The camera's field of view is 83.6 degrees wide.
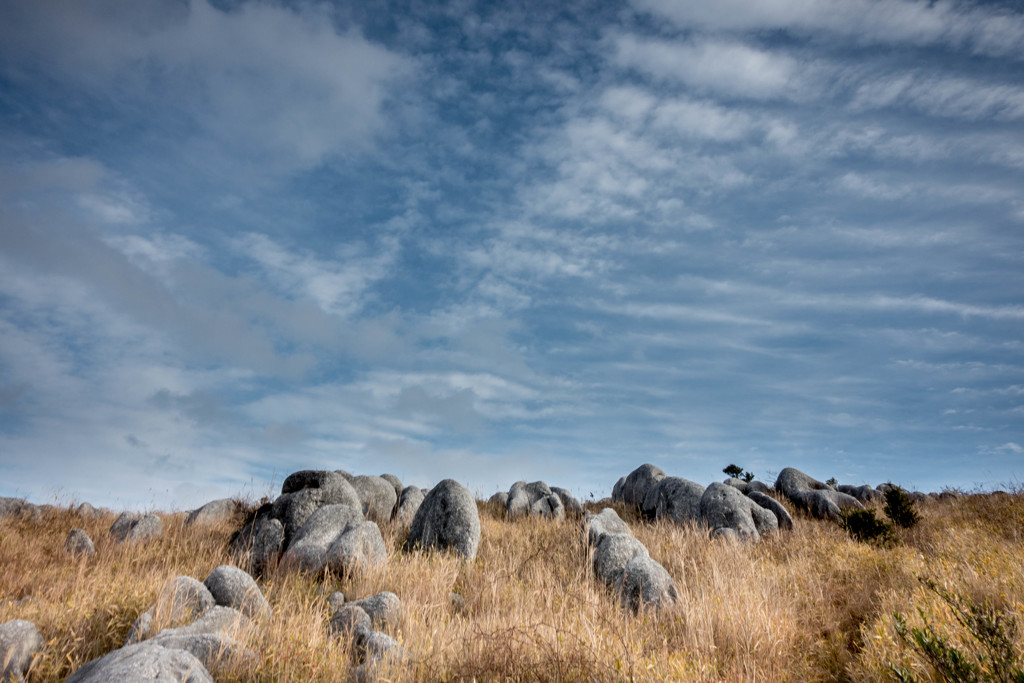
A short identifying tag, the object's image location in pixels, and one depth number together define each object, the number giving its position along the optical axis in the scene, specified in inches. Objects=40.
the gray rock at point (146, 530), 495.2
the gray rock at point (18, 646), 202.8
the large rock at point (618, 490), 879.6
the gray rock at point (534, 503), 686.5
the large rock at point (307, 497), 478.3
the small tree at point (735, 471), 1162.3
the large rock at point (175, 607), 231.0
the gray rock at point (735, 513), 574.9
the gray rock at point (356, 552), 374.0
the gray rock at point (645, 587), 327.0
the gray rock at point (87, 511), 608.2
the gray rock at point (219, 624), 223.6
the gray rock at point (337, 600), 302.8
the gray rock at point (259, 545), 427.5
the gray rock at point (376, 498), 578.9
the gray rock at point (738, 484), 774.5
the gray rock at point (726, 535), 528.4
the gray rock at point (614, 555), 376.5
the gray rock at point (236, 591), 276.7
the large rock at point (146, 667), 155.1
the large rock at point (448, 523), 458.6
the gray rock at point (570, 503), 711.2
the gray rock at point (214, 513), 567.8
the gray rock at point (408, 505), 575.5
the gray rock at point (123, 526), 507.2
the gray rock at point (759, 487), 791.3
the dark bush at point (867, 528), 535.2
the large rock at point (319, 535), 392.5
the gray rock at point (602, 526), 452.4
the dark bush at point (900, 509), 624.1
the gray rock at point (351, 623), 246.8
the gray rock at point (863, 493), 891.7
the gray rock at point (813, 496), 710.5
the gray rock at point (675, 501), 628.1
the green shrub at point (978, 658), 178.7
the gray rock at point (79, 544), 440.5
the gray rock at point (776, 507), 630.5
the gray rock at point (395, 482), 698.5
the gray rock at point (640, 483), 758.5
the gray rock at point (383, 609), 268.5
